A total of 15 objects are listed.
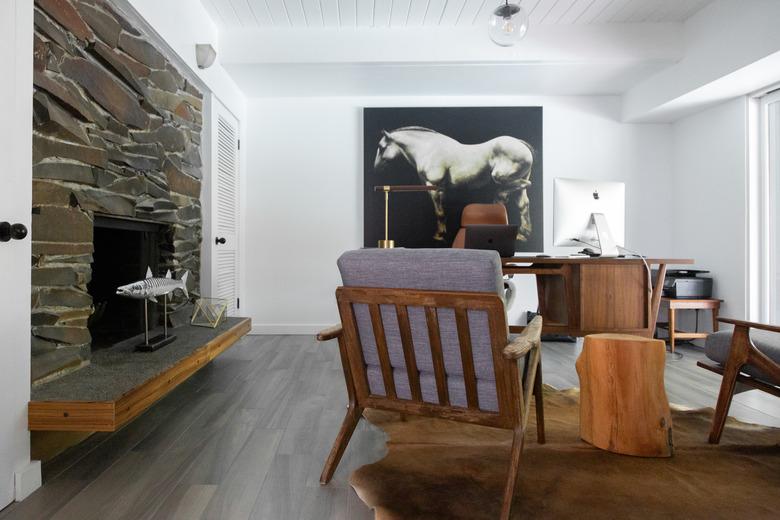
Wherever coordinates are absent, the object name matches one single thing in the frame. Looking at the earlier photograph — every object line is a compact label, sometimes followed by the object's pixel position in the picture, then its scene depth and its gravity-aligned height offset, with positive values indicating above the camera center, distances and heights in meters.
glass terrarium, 3.12 -0.35
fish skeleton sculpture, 2.26 -0.14
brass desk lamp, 3.42 +0.24
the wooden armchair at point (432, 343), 1.45 -0.28
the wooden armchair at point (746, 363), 1.88 -0.43
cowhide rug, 1.49 -0.81
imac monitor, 2.83 +0.31
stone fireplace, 1.82 +0.45
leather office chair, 4.00 +0.41
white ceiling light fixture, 2.82 +1.49
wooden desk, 2.63 -0.20
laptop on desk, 2.86 +0.15
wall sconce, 3.44 +1.58
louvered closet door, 3.99 +0.49
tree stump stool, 1.88 -0.58
